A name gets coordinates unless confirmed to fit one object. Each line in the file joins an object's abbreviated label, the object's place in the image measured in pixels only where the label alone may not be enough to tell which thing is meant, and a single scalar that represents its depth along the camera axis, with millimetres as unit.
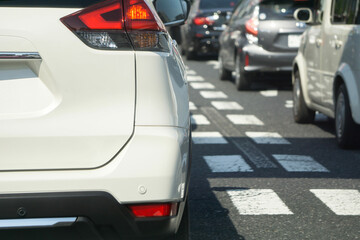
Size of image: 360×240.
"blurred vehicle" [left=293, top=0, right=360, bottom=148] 15659
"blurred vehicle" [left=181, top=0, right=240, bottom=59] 42183
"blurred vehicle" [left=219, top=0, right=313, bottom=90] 27090
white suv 6605
